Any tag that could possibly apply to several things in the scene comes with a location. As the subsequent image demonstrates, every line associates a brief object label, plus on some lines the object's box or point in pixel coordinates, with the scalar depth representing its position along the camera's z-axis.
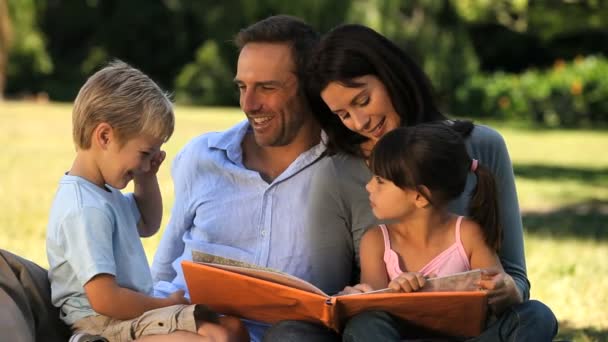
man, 7.03
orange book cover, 5.49
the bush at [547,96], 47.47
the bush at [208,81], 61.62
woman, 6.66
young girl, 5.95
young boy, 5.88
